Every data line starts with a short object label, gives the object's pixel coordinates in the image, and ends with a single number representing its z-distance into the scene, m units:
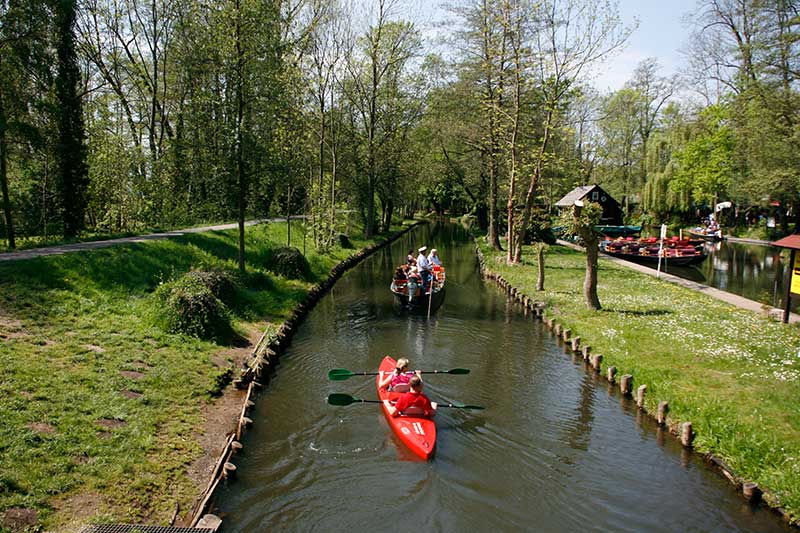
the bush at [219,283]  16.11
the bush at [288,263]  23.77
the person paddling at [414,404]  10.90
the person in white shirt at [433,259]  23.34
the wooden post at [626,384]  12.53
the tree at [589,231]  17.53
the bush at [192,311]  13.80
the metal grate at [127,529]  6.62
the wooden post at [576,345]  15.92
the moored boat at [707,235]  49.69
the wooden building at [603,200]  51.75
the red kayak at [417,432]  9.86
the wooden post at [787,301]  15.63
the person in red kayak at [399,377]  11.80
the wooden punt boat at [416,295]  20.84
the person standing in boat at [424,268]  21.52
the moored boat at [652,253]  33.97
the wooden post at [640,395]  11.79
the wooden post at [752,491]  8.29
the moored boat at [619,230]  55.16
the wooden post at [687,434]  10.09
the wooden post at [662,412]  10.98
